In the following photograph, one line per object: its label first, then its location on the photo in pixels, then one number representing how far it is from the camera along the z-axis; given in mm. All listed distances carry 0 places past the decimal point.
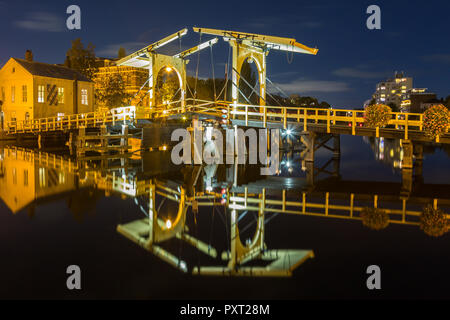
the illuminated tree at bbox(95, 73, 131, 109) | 54375
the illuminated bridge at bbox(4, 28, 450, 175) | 20391
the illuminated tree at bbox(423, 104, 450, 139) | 18469
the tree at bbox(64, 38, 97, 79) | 65312
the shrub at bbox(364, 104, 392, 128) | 20219
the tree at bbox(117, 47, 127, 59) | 102888
